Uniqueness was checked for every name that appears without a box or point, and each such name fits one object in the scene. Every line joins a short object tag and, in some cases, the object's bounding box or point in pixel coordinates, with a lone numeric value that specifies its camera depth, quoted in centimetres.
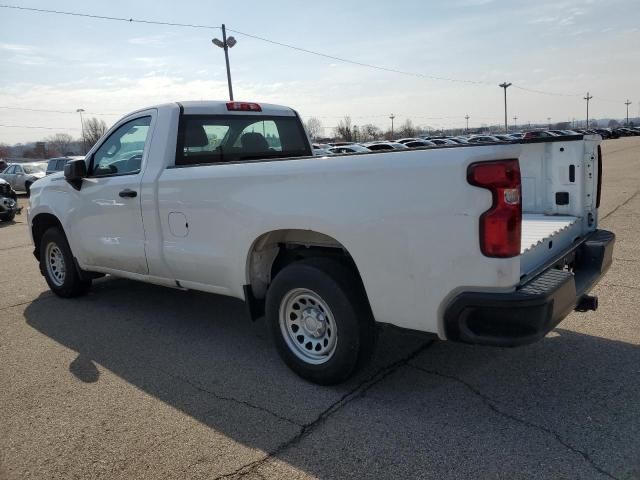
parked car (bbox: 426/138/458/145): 3403
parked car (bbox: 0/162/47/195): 2361
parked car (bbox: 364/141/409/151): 2458
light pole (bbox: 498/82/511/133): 7411
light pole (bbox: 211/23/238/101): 2622
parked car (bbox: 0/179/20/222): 1514
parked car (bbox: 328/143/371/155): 2445
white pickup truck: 278
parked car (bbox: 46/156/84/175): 2100
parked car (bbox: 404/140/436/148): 2976
